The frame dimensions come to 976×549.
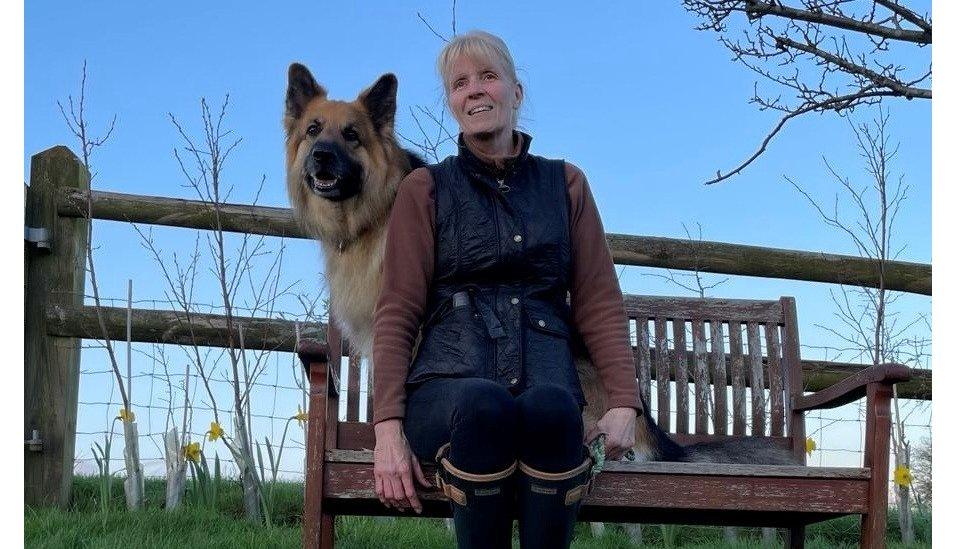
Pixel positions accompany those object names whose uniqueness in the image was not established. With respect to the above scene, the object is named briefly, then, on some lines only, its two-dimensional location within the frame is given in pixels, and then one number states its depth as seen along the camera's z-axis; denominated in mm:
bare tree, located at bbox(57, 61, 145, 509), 4410
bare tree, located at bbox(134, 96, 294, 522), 4320
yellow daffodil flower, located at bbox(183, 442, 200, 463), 4387
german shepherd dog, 3199
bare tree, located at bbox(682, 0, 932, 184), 3289
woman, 2076
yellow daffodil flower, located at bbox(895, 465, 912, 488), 4453
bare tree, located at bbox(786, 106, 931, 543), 4988
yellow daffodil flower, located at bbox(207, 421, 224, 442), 4305
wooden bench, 2504
